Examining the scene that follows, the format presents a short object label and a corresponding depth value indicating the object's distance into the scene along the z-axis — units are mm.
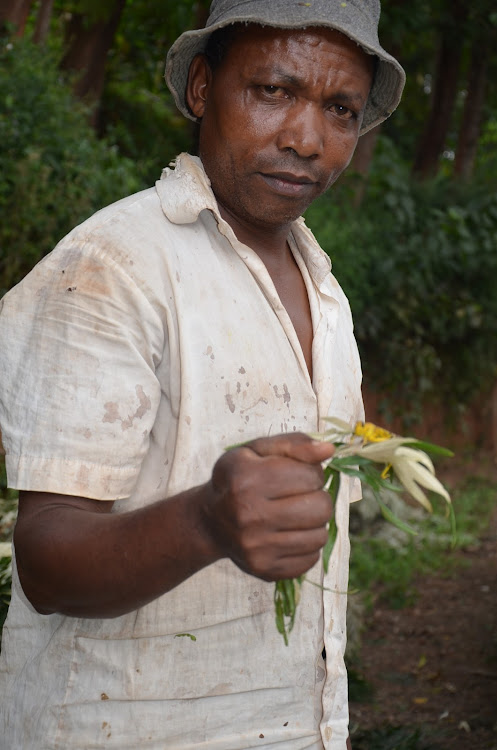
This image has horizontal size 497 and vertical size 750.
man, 1220
